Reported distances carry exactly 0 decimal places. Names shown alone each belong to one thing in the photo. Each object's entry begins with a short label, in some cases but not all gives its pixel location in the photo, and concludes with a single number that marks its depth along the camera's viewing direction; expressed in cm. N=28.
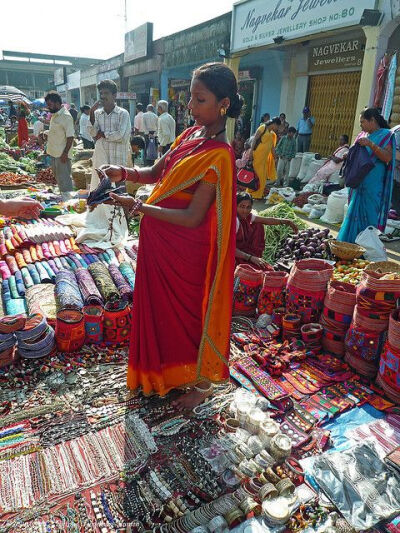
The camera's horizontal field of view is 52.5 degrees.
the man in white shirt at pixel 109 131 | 556
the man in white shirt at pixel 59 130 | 728
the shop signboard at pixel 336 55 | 952
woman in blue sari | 457
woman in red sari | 204
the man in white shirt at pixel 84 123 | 1280
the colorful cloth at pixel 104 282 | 364
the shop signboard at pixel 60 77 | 3600
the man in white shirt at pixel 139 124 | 1249
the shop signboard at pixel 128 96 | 2098
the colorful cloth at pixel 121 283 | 367
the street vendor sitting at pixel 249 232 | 377
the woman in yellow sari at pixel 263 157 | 855
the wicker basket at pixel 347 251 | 419
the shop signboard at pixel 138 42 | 1766
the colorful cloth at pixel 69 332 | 301
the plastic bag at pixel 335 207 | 686
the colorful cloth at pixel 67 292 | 336
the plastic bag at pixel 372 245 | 469
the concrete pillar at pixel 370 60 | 682
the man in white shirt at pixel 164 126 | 1049
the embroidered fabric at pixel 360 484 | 186
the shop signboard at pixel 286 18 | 724
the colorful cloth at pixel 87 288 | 344
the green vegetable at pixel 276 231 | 505
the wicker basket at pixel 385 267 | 346
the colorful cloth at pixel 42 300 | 348
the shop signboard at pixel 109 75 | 2375
